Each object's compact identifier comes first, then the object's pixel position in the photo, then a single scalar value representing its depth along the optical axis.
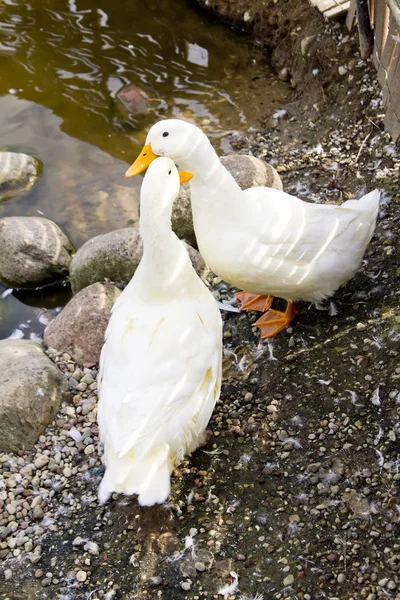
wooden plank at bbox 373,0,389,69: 4.62
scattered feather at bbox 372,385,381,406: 2.94
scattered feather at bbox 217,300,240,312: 4.12
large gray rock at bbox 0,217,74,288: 4.77
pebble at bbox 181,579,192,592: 2.56
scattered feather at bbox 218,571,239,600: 2.50
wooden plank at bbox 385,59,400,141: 4.46
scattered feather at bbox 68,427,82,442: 3.51
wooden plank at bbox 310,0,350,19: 5.57
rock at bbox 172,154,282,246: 4.76
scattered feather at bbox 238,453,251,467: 3.03
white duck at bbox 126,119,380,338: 3.40
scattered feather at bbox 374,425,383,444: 2.79
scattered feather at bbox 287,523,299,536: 2.62
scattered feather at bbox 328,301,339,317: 3.66
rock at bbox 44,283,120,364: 4.02
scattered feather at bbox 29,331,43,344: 4.36
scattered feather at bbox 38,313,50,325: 4.60
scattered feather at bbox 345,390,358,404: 3.03
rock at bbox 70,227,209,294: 4.40
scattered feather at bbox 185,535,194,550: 2.70
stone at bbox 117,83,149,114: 6.16
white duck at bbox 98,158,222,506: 2.62
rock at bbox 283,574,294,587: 2.44
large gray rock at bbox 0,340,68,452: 3.40
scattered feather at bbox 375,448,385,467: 2.69
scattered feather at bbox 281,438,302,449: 3.00
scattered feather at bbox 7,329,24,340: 4.48
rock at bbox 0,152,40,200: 5.53
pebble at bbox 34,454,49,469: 3.37
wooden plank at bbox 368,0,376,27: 4.89
